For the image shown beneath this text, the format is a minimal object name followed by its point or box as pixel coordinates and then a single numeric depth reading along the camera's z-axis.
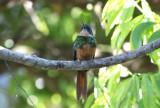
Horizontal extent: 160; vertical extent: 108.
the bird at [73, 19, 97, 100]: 6.68
